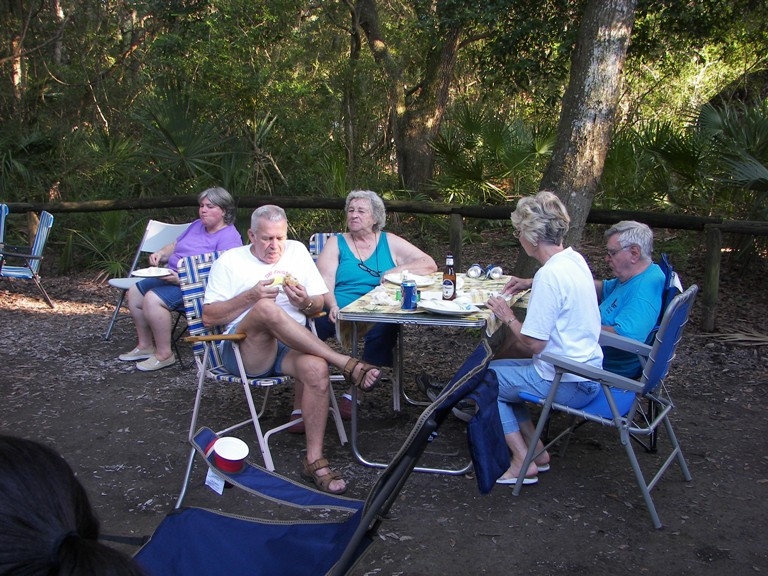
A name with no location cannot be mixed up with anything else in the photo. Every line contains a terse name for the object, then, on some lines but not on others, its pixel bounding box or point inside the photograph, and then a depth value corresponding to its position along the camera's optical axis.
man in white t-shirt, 3.68
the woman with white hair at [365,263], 4.64
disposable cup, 2.52
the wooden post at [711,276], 5.95
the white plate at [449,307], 3.63
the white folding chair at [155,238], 6.19
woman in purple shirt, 5.41
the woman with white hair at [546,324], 3.38
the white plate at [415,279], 4.39
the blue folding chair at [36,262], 7.23
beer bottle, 3.91
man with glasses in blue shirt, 3.75
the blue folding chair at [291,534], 2.13
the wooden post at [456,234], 6.59
